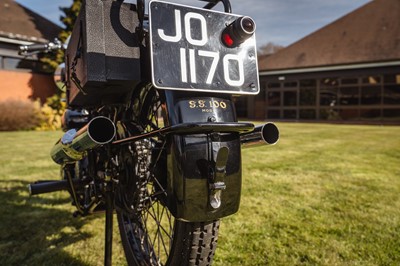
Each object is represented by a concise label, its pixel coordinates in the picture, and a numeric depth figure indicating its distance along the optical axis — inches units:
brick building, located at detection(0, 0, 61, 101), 561.9
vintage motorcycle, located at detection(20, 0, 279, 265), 44.0
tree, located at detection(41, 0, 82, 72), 592.7
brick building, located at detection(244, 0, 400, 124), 669.9
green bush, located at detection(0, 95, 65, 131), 482.9
